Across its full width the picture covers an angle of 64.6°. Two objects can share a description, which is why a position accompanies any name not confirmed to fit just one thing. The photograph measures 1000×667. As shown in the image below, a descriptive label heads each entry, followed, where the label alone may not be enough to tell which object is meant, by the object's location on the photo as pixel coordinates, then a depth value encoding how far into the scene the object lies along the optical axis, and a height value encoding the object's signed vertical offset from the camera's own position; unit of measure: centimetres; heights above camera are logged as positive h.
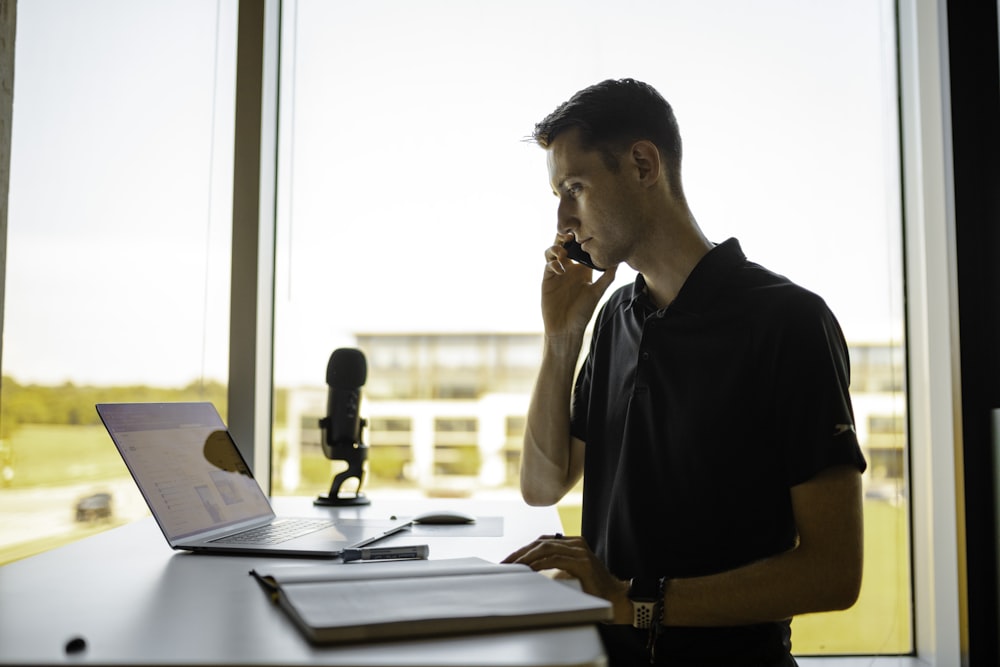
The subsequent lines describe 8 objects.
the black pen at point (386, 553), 119 -27
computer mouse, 163 -29
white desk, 70 -26
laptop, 132 -21
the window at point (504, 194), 239 +56
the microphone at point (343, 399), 198 -6
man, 118 -8
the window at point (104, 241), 153 +32
